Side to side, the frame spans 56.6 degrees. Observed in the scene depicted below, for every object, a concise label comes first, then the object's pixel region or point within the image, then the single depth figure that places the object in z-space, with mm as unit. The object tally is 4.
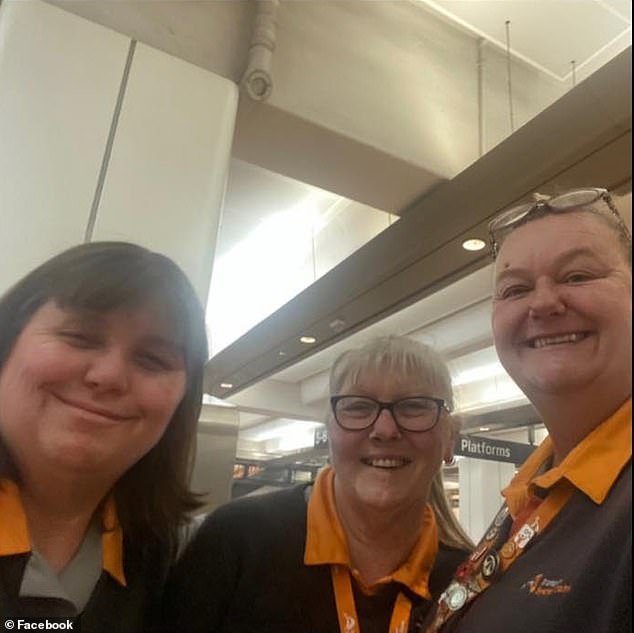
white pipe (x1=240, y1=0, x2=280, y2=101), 1409
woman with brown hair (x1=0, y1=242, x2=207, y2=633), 543
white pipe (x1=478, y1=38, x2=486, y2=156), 1488
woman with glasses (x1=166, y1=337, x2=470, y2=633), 771
